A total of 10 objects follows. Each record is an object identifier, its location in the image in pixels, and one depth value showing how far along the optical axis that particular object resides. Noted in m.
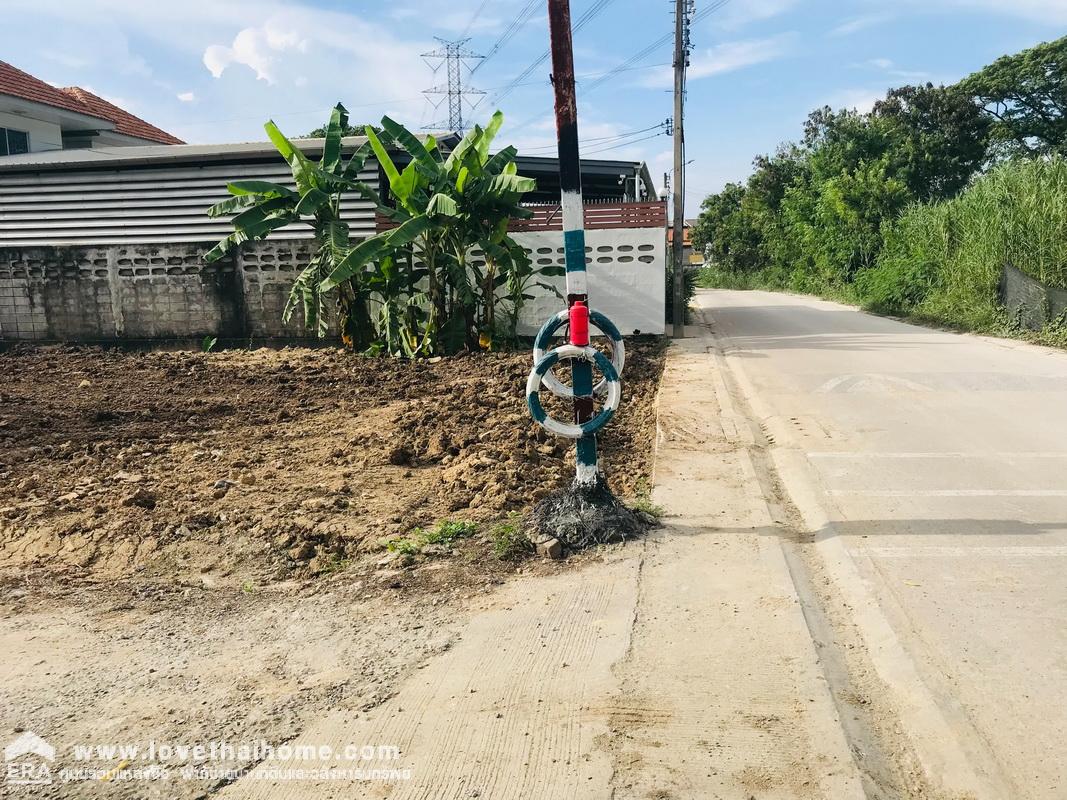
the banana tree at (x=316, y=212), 12.82
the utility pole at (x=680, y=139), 17.75
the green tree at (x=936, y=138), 34.25
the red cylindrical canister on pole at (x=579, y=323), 4.87
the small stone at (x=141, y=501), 5.65
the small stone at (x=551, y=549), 4.71
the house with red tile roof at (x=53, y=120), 21.89
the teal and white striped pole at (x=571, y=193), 4.77
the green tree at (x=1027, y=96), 35.38
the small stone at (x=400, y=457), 6.71
